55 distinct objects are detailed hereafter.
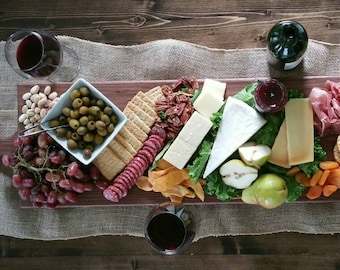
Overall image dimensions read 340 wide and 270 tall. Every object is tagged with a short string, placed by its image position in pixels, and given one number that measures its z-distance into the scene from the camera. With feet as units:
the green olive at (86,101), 3.94
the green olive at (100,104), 3.94
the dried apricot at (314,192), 4.07
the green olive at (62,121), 4.00
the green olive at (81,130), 3.90
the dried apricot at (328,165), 4.00
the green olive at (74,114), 3.93
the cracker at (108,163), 4.12
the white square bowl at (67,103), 3.92
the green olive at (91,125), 3.91
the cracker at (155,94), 4.24
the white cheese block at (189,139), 4.03
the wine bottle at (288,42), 3.97
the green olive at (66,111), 3.96
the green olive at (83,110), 3.92
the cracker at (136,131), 4.16
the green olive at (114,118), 3.94
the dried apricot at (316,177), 4.00
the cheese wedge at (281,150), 4.00
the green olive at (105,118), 3.90
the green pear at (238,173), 3.93
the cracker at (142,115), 4.18
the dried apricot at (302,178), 4.03
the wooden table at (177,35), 4.57
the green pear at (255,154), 3.90
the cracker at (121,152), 4.12
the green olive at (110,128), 3.91
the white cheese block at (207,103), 4.10
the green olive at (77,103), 3.92
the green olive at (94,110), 3.92
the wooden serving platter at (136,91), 4.20
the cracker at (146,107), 4.19
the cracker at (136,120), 4.17
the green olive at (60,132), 3.94
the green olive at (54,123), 3.98
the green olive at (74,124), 3.92
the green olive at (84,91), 3.94
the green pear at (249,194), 3.95
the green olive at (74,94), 3.93
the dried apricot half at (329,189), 4.03
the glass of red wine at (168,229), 4.04
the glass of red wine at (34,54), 4.17
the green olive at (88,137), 3.92
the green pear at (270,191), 3.83
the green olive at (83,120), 3.92
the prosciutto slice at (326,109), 3.99
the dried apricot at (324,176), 4.00
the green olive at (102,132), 3.91
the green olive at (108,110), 3.92
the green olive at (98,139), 3.93
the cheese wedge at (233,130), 3.99
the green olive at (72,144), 3.90
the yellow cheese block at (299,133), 3.97
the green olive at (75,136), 3.93
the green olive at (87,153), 3.90
